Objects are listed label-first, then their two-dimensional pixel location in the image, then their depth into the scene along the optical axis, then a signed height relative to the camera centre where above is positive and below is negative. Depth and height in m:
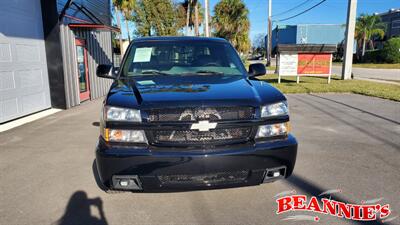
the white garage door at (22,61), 7.77 -0.05
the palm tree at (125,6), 29.21 +4.73
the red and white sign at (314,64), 15.23 -0.32
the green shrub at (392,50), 39.66 +0.77
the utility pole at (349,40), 16.84 +0.87
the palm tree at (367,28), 52.69 +4.68
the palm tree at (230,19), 44.59 +5.39
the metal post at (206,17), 23.04 +2.85
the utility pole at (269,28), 35.68 +3.17
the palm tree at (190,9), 27.92 +5.33
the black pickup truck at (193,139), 2.81 -0.73
